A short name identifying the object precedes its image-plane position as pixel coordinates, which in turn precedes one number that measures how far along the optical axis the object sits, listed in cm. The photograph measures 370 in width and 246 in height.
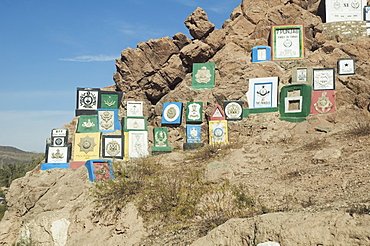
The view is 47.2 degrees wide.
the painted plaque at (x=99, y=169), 1434
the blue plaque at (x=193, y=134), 1922
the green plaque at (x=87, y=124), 1886
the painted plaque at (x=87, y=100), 1969
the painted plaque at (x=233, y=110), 1903
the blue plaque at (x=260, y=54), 2094
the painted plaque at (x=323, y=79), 1827
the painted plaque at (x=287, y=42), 2097
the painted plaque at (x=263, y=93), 1886
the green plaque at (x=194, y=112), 1962
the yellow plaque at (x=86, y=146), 1823
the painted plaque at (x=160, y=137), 1931
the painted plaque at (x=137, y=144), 1855
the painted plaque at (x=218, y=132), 1867
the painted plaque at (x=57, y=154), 1822
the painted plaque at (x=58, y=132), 1861
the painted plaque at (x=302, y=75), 1869
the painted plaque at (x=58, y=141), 1845
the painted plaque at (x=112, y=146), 1830
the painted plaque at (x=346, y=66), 1912
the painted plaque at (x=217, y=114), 1906
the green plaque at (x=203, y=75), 2094
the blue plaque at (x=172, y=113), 2003
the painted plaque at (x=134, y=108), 1973
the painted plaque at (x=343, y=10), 2347
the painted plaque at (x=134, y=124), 1911
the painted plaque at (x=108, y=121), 1936
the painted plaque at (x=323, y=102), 1775
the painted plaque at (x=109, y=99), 2000
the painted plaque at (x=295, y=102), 1788
